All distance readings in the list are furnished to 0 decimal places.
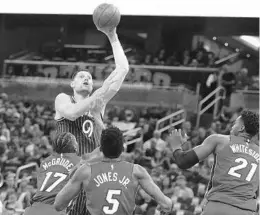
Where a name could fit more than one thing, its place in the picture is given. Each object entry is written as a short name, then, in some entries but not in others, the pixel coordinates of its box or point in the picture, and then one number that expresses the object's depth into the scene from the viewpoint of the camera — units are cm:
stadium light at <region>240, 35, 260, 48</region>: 2644
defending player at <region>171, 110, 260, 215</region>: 622
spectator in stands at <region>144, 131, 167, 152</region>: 1620
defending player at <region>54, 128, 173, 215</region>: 586
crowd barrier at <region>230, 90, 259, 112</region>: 1888
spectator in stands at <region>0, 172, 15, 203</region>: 1382
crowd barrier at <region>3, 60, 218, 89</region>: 2099
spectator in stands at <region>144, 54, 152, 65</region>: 2227
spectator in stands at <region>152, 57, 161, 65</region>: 2220
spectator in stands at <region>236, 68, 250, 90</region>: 1984
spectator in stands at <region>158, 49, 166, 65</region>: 2284
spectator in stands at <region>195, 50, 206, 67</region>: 2134
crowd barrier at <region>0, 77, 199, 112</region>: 1977
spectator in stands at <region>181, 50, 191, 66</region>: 2191
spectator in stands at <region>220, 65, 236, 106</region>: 2022
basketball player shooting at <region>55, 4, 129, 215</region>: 732
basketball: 742
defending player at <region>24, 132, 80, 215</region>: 677
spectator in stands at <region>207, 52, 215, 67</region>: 2141
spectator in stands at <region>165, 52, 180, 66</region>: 2200
